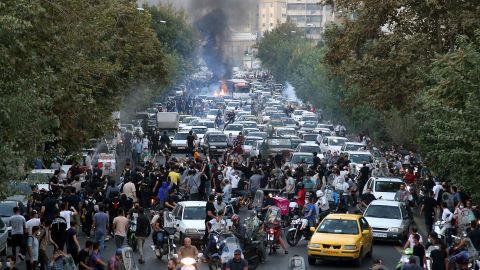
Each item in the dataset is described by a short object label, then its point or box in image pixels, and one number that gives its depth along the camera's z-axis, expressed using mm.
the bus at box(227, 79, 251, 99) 150000
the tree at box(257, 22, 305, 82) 161625
